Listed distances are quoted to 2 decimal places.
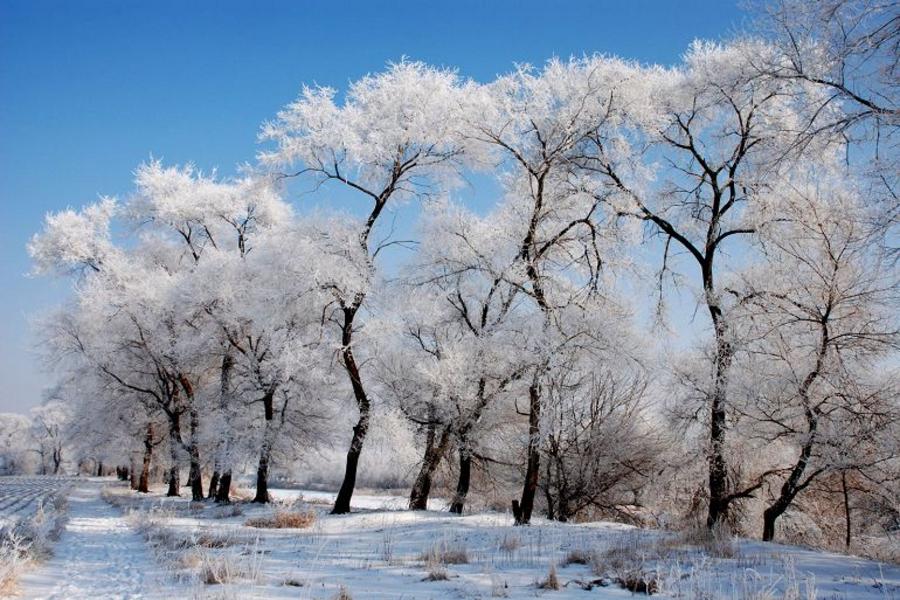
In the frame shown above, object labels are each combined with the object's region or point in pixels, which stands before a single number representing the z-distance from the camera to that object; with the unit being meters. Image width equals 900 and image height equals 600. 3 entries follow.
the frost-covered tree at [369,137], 16.64
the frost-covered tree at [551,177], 15.46
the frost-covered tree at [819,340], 12.48
